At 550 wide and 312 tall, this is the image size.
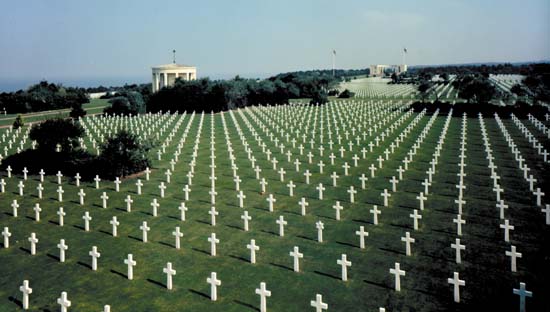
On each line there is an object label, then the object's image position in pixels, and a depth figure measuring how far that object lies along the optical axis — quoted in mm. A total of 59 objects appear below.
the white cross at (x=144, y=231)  14250
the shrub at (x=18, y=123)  46875
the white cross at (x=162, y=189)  19922
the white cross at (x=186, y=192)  19247
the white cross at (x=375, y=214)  15547
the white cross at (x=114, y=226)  14969
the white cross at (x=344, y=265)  11117
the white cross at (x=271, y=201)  17406
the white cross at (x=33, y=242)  13422
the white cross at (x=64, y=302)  9469
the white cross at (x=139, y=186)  20453
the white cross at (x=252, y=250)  12367
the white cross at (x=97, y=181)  21656
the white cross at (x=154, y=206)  17141
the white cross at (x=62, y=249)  12758
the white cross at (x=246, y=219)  15348
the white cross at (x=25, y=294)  10084
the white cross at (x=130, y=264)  11555
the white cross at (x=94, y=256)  12073
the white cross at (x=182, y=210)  16500
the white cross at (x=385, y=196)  17875
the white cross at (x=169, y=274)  10859
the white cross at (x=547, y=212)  15012
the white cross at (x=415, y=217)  14895
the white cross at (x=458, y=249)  11977
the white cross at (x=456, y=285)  9938
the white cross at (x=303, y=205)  16925
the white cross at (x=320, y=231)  13773
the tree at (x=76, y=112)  57906
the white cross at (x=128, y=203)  17719
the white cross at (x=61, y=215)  16203
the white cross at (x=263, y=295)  9547
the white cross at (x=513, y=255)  11332
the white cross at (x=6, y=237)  13977
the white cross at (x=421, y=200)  17031
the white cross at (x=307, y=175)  22234
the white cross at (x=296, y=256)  11846
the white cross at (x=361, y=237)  13196
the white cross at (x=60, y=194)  19625
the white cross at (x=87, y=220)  15585
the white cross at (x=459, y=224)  14245
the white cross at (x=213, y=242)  13125
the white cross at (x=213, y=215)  15996
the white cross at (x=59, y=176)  22762
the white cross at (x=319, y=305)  8969
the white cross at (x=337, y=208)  16266
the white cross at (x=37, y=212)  16811
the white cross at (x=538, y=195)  17328
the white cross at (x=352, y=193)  18484
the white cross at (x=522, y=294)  9086
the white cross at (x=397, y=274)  10508
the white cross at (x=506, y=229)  13538
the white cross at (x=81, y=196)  19009
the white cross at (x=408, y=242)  12612
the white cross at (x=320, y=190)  19125
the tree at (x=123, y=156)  23562
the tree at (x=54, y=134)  27172
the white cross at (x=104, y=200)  18391
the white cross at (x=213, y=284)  10258
